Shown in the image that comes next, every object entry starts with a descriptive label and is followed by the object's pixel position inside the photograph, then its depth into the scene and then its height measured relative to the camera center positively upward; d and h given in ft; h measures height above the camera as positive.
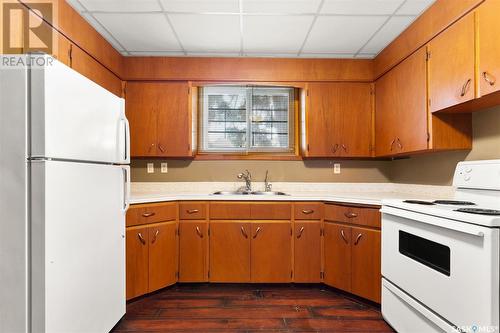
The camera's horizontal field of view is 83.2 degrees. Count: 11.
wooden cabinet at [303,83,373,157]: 9.98 +1.66
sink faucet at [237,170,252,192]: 10.38 -0.52
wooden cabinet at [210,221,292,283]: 8.66 -2.74
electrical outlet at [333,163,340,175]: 10.76 -0.16
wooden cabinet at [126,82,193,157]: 9.84 +1.76
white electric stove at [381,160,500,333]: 4.06 -1.66
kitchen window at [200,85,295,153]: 10.75 +1.73
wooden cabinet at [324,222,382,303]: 7.50 -2.72
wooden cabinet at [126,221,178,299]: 7.66 -2.66
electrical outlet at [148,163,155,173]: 10.58 -0.10
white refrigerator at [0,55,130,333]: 4.12 -0.50
